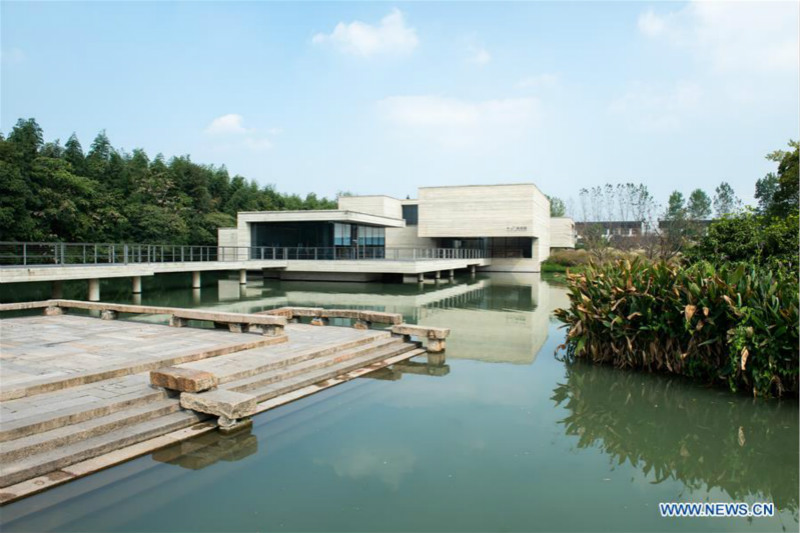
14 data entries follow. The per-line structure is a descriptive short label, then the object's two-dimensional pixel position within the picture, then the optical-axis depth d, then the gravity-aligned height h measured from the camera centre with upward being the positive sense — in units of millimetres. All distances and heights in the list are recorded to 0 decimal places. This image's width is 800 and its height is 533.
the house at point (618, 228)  45100 +2270
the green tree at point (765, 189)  77375 +9010
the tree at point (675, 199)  85562 +8653
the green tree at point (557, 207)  90825 +7700
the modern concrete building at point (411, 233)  30906 +1458
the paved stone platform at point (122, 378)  4770 -1482
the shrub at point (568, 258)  44500 -414
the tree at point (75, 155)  36812 +6935
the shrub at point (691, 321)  7070 -1017
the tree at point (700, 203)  66850 +7508
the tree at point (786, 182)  23688 +3053
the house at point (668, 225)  38291 +2022
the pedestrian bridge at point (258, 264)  18234 -378
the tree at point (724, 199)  80888 +8167
